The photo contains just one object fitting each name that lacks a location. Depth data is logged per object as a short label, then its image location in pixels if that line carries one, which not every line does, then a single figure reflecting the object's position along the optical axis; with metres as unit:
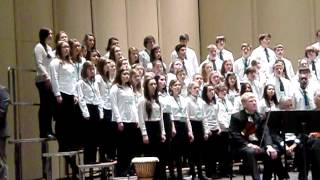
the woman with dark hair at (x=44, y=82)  10.35
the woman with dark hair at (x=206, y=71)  12.83
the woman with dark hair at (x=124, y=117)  10.45
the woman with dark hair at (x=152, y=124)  10.70
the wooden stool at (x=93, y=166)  9.75
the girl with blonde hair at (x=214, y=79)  12.30
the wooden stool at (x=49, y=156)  9.82
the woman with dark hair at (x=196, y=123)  11.69
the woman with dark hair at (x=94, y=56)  11.03
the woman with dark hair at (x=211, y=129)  11.88
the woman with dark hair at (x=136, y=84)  10.70
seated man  10.38
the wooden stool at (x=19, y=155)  10.19
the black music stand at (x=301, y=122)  9.66
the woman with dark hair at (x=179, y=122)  11.41
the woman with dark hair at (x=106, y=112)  10.66
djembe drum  9.62
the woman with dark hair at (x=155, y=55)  12.09
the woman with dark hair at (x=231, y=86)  12.57
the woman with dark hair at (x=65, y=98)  10.16
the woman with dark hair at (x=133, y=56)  11.90
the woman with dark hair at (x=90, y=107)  10.28
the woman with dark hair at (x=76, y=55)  10.38
